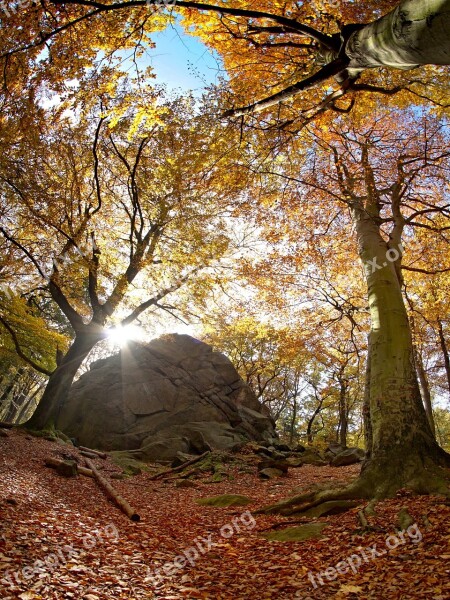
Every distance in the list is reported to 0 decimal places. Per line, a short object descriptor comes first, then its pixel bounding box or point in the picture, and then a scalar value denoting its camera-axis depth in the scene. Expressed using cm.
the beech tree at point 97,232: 1195
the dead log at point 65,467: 909
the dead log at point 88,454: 1271
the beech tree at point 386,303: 626
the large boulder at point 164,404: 1678
